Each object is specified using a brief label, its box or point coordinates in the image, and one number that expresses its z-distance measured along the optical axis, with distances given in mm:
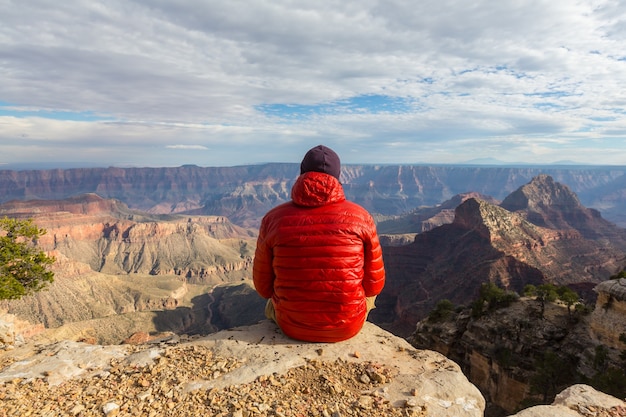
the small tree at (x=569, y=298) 24266
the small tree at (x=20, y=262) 13177
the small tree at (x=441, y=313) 32406
